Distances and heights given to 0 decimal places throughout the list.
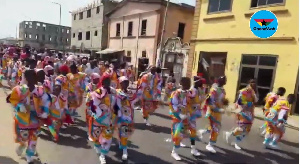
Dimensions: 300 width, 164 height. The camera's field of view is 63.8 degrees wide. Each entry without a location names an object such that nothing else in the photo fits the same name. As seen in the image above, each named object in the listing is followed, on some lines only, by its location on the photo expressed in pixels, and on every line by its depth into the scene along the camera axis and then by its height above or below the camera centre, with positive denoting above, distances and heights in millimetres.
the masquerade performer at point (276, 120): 5570 -1381
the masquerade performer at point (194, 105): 4891 -995
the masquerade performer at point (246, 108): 5531 -1111
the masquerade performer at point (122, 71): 9812 -804
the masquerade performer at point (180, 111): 4695 -1099
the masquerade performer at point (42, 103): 4125 -973
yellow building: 9672 +579
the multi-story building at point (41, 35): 56031 +2641
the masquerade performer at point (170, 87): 9719 -1313
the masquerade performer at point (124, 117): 4469 -1217
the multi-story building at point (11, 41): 64309 +790
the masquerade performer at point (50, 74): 6268 -752
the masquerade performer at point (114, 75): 8347 -866
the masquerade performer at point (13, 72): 9586 -1175
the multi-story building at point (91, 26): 26562 +2718
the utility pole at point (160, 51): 16766 +183
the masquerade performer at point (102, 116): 4184 -1139
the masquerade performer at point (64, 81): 6120 -870
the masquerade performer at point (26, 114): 3887 -1137
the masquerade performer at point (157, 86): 7406 -1003
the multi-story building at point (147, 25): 18188 +2279
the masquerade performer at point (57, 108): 5027 -1395
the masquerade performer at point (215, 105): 5242 -1049
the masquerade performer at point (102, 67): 10566 -762
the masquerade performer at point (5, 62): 12734 -987
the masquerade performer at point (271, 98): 5941 -948
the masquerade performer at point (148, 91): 7180 -1146
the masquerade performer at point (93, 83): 5585 -801
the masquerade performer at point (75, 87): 6641 -1079
